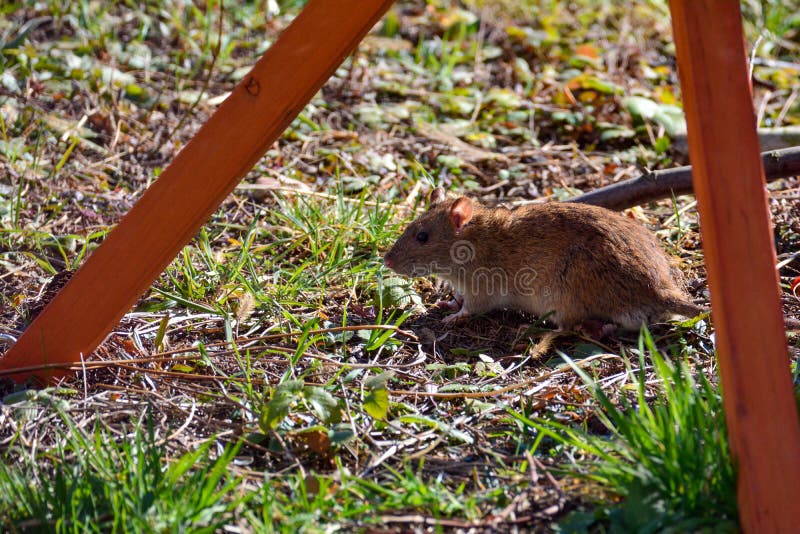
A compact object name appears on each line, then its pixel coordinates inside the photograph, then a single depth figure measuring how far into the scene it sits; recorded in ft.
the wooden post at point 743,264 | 7.25
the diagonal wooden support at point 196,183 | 8.89
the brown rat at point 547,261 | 13.26
